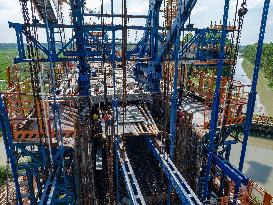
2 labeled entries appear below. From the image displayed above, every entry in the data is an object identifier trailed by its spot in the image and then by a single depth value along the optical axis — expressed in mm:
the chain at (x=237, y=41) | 6923
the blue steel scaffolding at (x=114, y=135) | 6426
